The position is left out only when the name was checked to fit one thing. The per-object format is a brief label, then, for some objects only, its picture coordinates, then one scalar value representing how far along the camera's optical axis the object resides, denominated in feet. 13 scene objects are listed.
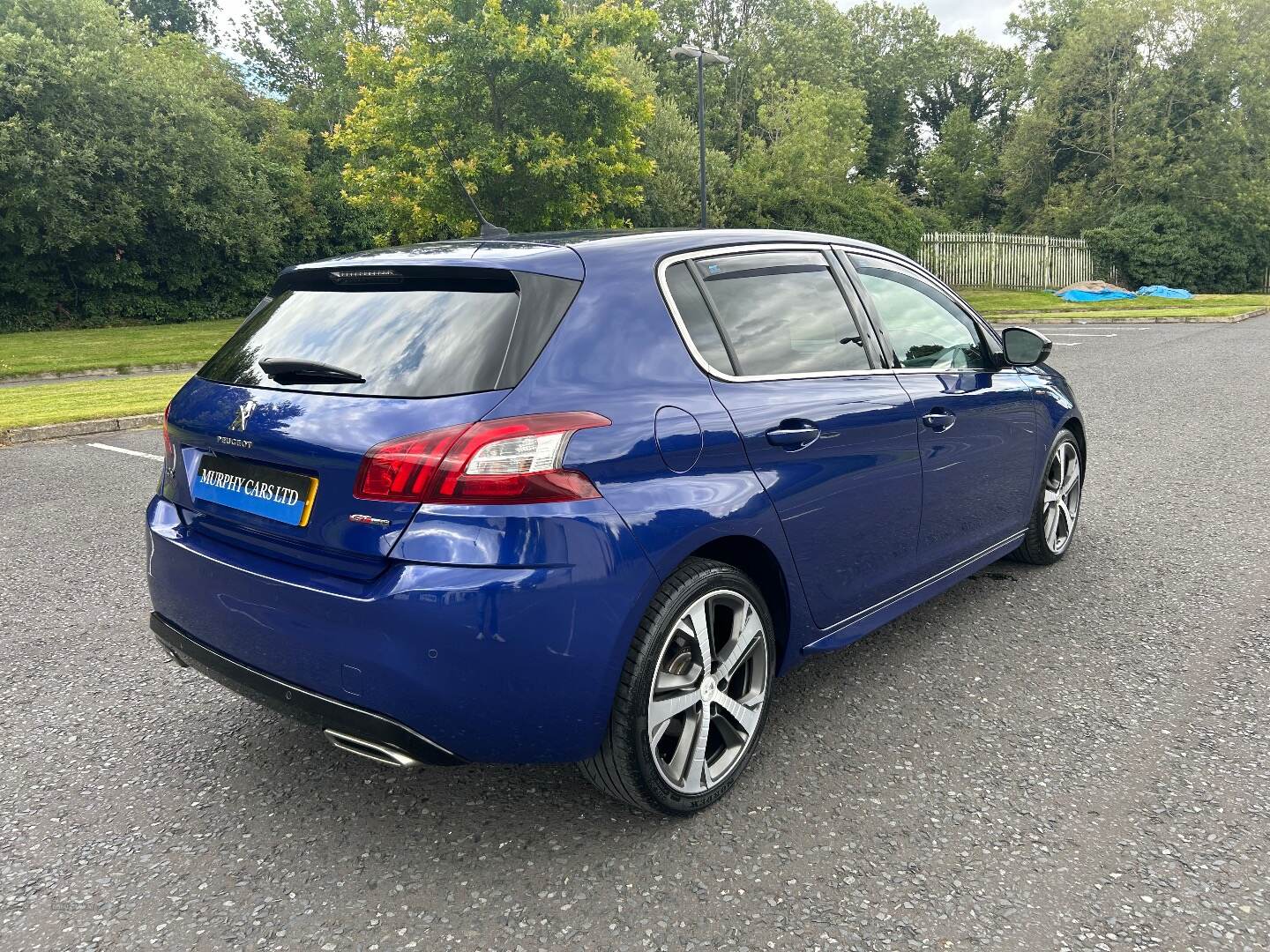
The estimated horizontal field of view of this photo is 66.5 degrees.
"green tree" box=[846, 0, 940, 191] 196.95
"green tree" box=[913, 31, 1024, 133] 205.46
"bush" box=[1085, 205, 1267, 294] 126.31
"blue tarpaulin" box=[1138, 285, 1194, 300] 113.32
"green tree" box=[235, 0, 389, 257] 119.75
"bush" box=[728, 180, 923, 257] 121.70
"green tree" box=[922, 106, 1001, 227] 183.01
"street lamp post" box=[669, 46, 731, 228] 77.92
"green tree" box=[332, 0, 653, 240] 74.02
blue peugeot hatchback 7.66
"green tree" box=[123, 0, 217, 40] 169.89
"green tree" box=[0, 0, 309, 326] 87.56
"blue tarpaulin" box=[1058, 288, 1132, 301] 110.11
